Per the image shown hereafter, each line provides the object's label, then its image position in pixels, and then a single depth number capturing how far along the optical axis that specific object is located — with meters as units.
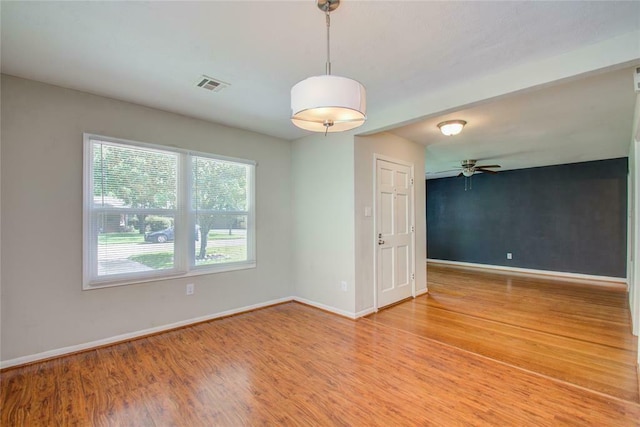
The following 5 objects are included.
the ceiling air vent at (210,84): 2.60
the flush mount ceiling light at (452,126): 3.53
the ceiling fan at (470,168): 5.73
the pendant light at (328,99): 1.51
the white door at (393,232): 4.04
